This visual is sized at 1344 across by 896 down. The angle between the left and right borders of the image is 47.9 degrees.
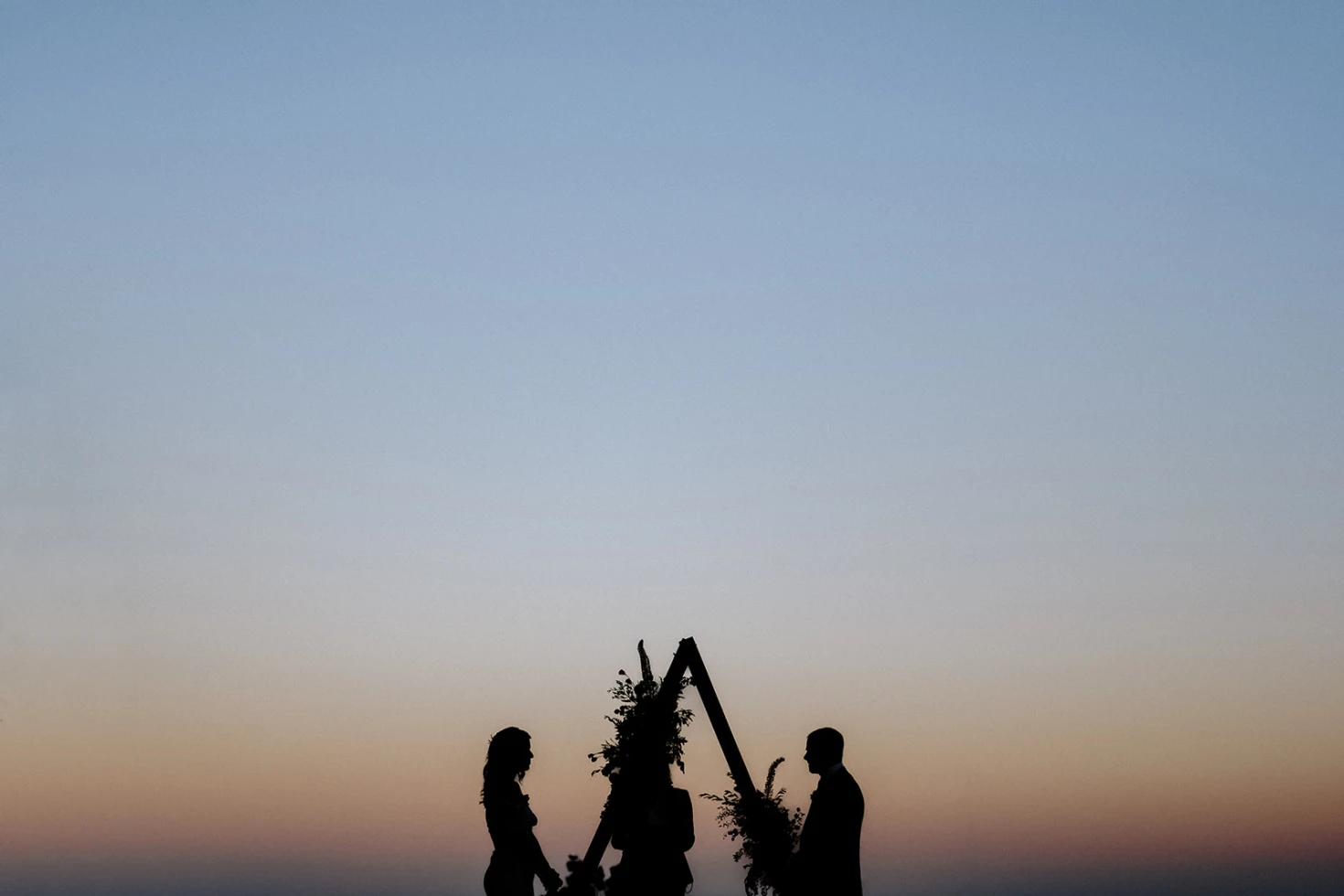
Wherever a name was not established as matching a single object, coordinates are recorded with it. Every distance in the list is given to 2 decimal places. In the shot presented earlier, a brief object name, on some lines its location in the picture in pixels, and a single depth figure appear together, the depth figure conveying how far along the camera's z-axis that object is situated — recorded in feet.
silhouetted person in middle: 46.84
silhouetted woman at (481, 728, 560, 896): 43.91
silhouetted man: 43.70
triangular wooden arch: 49.01
